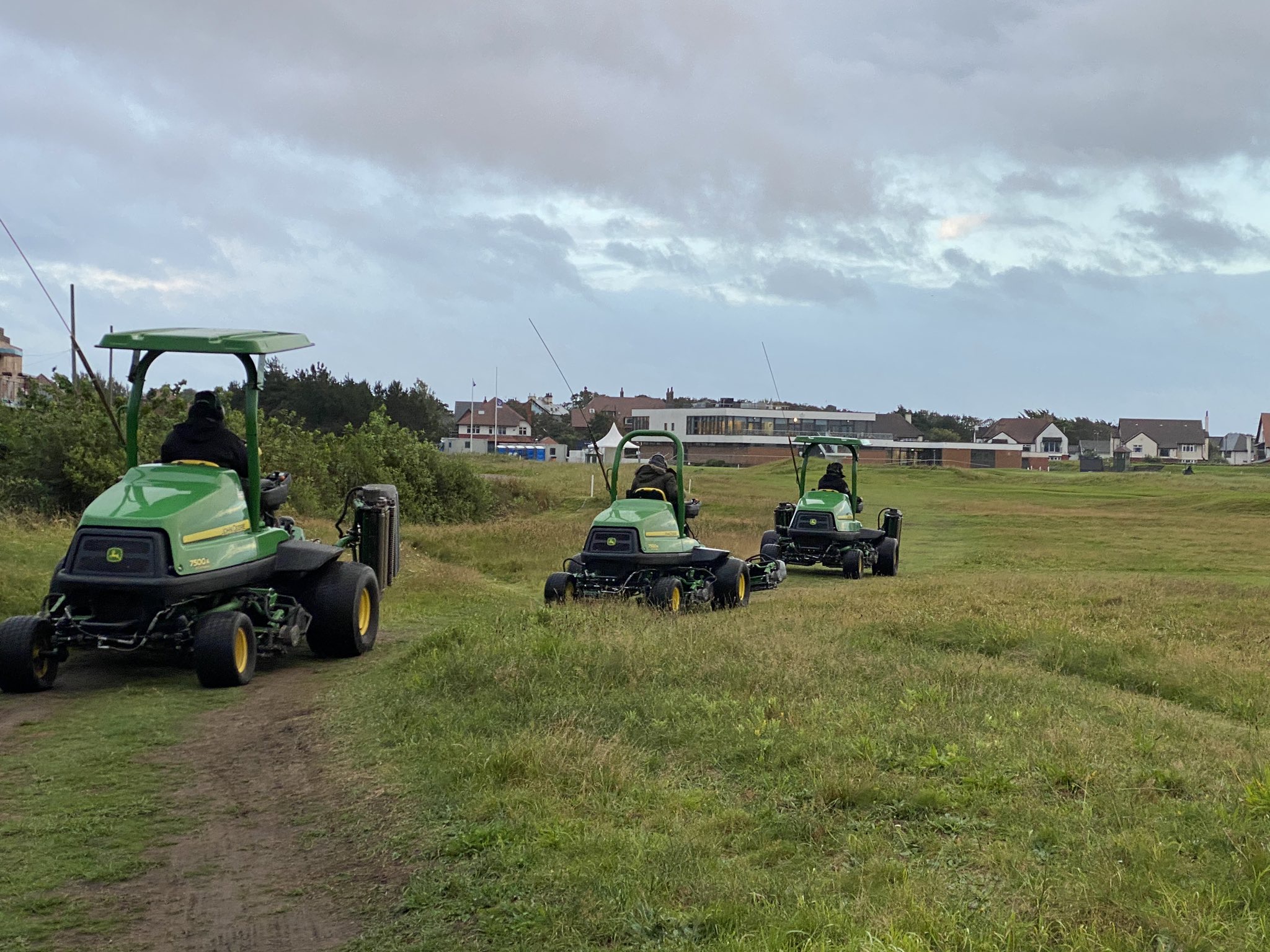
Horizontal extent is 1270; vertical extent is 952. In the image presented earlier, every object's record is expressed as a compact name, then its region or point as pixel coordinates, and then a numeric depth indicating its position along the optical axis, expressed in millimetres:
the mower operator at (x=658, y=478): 17781
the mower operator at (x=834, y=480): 27047
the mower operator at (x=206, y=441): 12016
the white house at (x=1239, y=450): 162500
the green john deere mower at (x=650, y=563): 16844
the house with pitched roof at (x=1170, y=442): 155125
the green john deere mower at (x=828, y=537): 25812
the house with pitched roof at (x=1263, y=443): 156375
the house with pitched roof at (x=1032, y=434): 156625
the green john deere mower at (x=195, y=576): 10594
